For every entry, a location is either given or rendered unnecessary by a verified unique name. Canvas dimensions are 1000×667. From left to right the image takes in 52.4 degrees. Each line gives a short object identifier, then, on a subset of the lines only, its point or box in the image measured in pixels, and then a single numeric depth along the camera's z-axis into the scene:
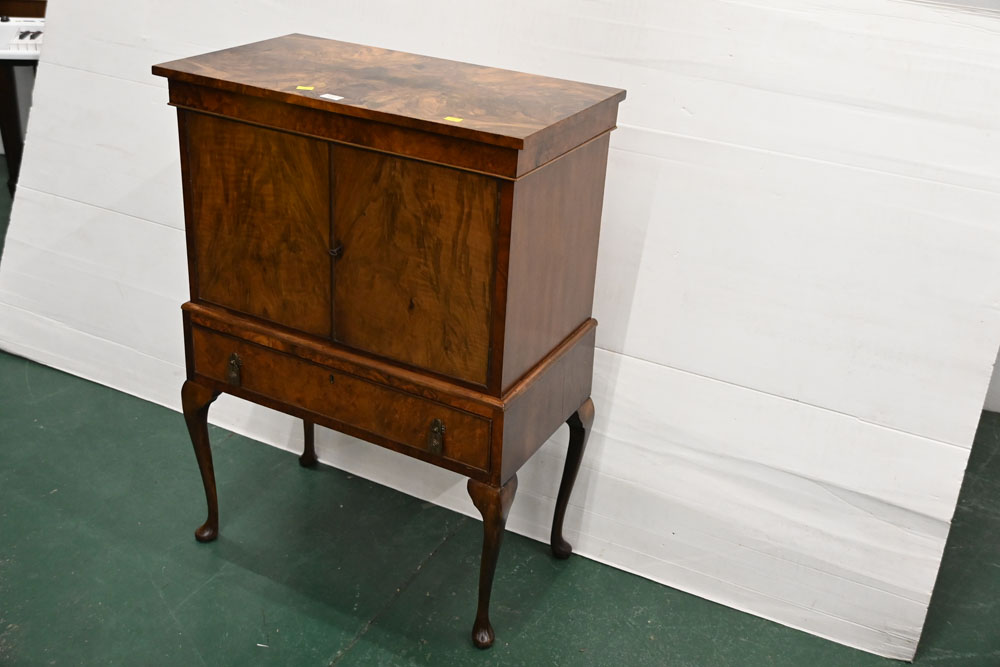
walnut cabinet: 1.94
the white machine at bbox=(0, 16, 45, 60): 4.21
